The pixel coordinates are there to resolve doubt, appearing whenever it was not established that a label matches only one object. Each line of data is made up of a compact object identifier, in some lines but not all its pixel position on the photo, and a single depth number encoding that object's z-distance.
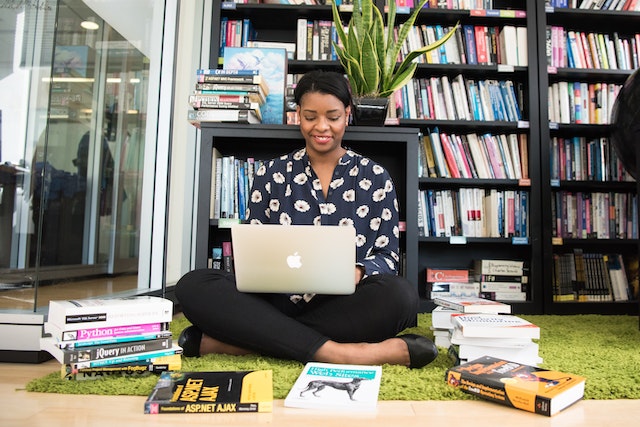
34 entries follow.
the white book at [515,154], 2.82
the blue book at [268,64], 2.04
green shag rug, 1.06
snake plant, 1.85
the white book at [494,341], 1.23
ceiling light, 2.94
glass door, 2.09
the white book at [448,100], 2.84
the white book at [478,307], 1.46
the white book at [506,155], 2.82
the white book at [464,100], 2.84
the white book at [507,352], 1.25
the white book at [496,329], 1.22
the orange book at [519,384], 0.94
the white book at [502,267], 2.75
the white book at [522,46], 2.84
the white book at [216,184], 1.99
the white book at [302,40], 2.88
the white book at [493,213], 2.77
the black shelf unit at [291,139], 1.84
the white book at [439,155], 2.78
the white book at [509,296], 2.73
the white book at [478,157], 2.80
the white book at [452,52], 2.88
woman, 1.25
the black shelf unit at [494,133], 2.72
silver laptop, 1.13
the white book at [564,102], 2.88
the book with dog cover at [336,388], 0.94
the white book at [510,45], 2.84
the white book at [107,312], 1.09
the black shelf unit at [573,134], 2.72
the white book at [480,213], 2.79
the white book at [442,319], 1.50
